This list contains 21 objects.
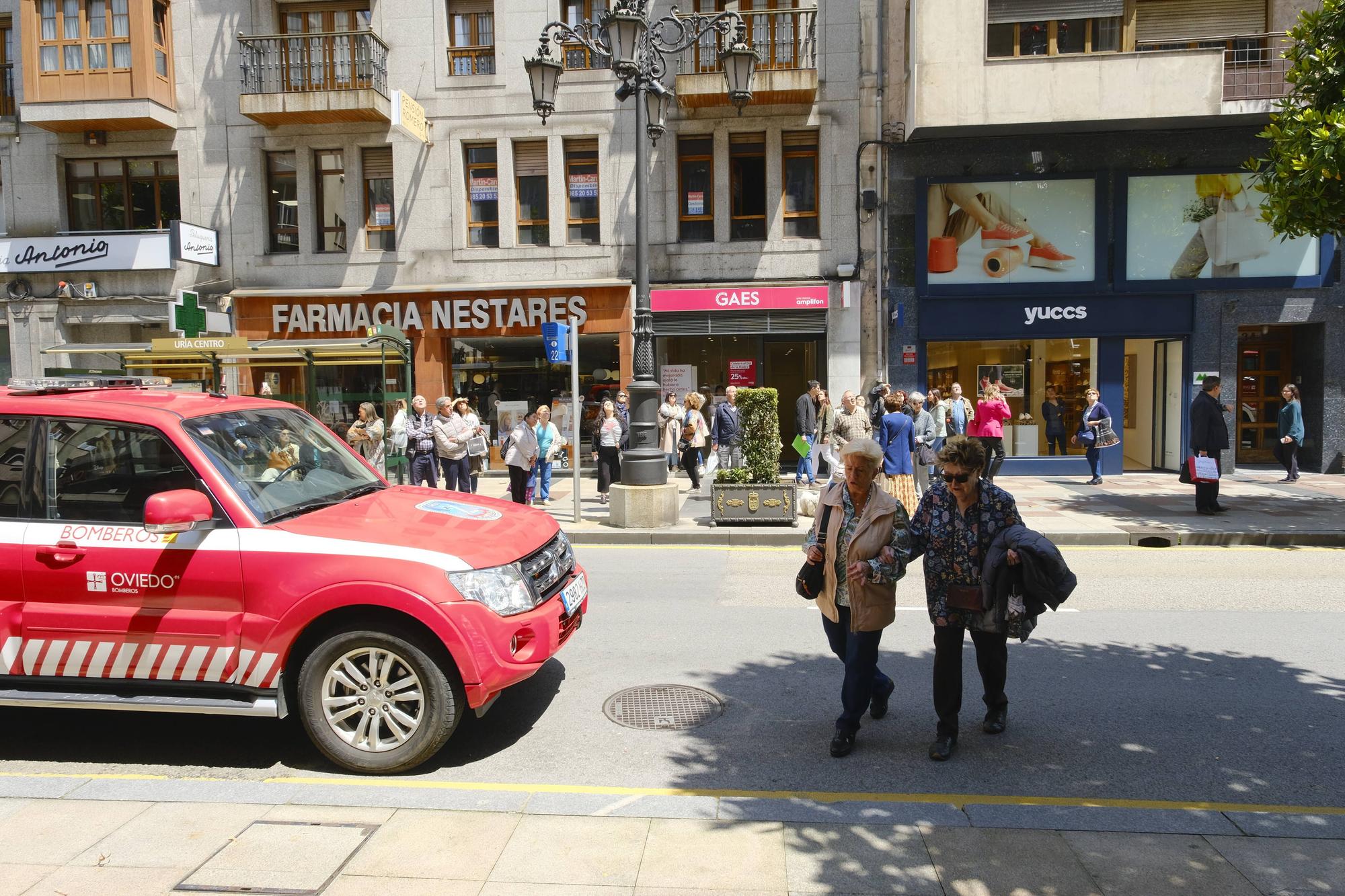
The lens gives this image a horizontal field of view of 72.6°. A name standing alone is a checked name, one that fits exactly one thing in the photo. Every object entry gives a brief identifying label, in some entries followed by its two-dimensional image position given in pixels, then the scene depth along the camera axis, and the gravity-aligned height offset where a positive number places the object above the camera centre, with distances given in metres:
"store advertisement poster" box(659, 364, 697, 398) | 19.00 +0.29
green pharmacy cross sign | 15.80 +1.43
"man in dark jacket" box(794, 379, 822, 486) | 16.00 -0.47
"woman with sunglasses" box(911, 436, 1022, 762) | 4.58 -0.83
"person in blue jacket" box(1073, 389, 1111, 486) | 16.31 -0.85
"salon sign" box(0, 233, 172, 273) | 19.09 +3.07
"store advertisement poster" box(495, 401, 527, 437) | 18.97 -0.37
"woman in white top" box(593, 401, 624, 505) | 15.37 -0.95
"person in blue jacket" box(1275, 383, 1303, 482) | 15.79 -0.85
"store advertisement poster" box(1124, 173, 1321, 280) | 17.56 +2.88
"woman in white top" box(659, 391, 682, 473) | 17.12 -0.62
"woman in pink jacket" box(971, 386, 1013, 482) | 15.37 -0.49
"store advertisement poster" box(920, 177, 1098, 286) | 17.89 +3.01
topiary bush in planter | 12.15 -1.21
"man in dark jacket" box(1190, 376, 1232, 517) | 12.45 -0.68
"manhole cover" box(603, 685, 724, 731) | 5.31 -1.91
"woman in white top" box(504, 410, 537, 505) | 13.47 -0.93
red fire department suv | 4.46 -0.98
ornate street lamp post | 12.23 +3.79
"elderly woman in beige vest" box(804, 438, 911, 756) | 4.63 -0.90
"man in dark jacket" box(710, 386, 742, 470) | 15.77 -0.66
